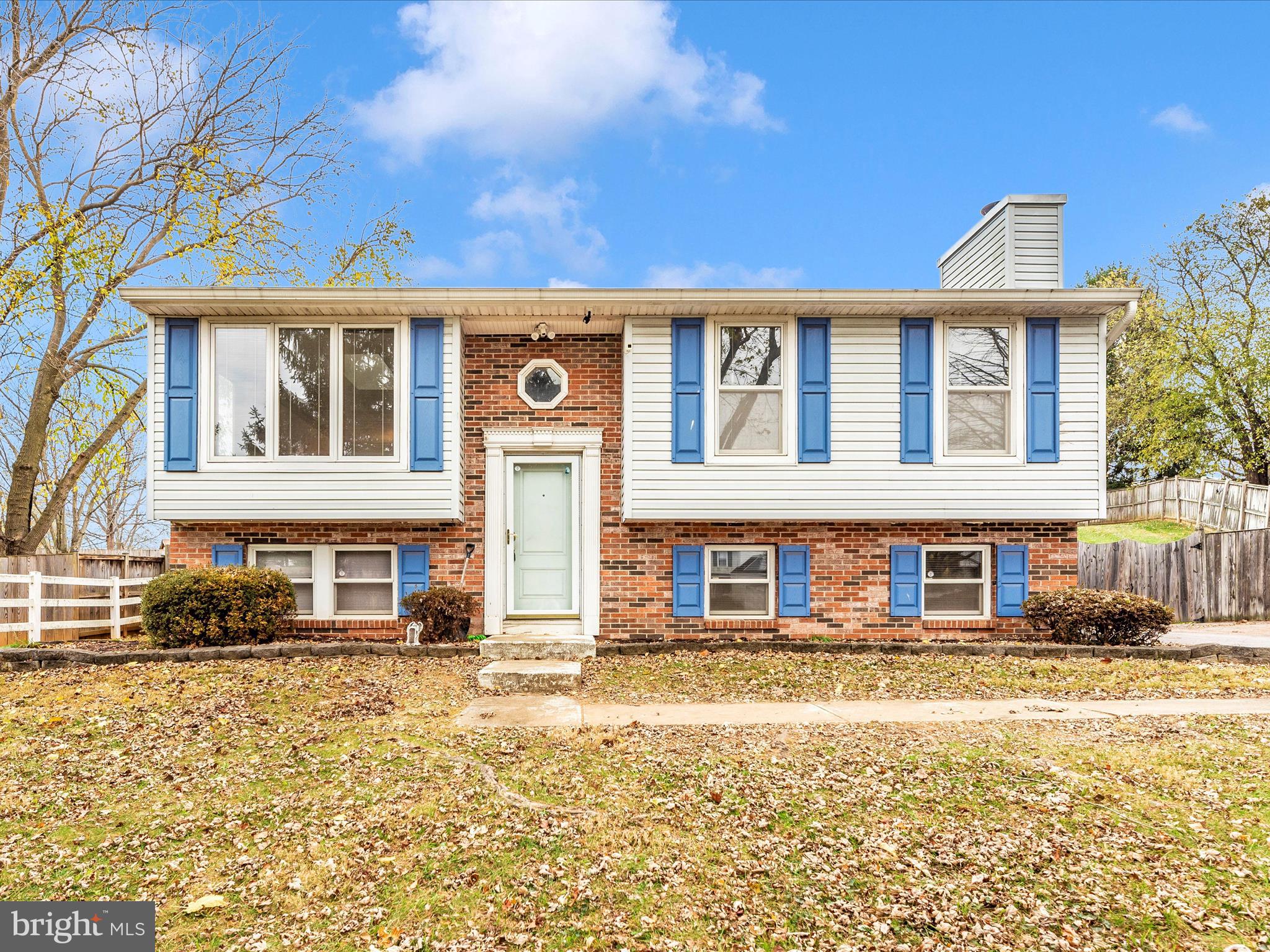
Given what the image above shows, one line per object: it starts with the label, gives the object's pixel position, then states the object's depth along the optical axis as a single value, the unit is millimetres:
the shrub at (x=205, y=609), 8625
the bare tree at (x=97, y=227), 13242
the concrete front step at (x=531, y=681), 7227
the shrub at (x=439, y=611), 9094
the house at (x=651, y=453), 9336
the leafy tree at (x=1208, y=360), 24453
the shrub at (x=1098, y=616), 9297
